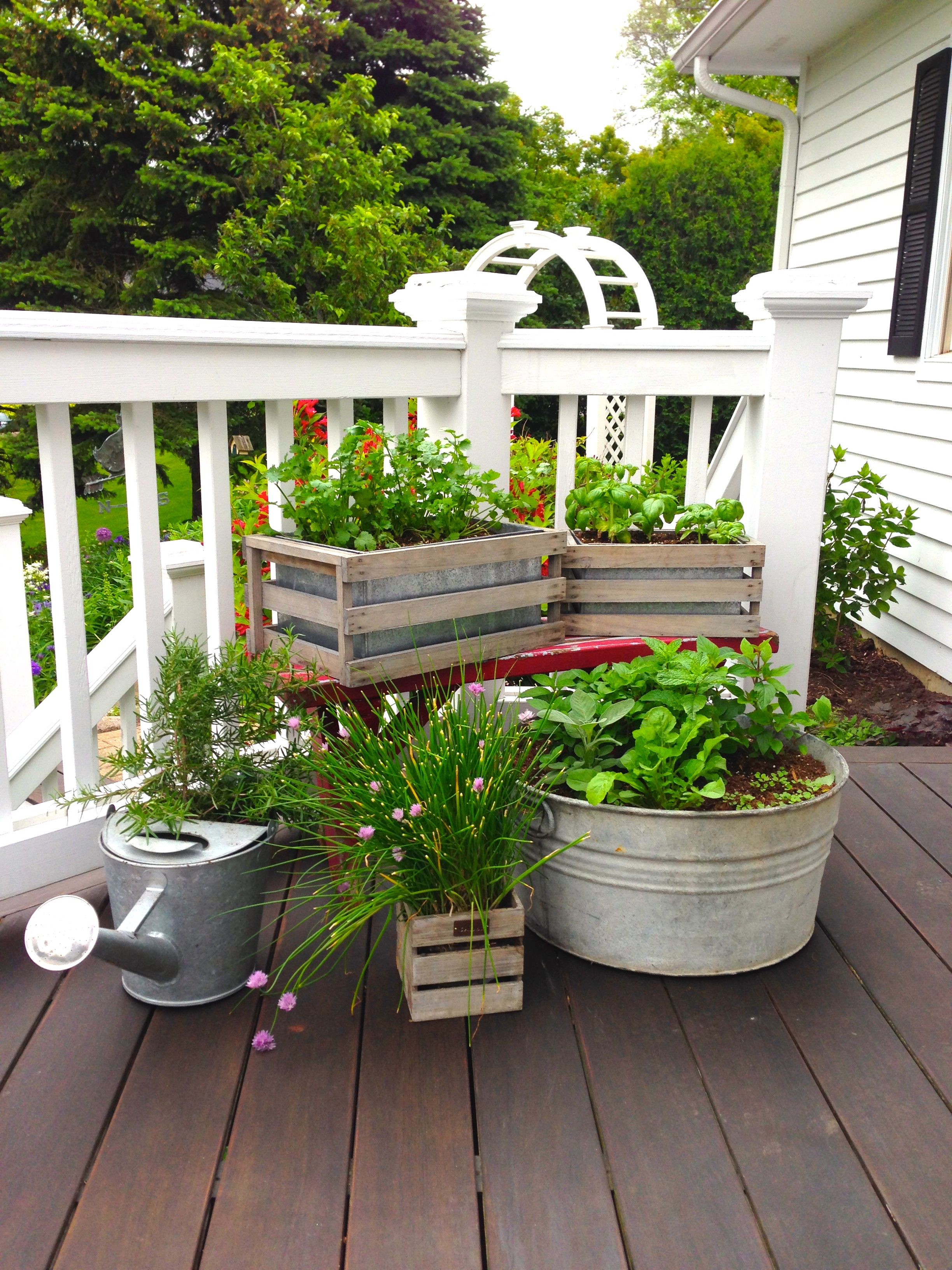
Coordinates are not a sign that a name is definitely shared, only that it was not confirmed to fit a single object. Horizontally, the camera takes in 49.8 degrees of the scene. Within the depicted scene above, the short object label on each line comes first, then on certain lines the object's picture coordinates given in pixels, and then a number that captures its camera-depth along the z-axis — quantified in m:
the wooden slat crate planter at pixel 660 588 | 2.00
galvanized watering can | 1.47
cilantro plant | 1.80
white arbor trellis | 5.82
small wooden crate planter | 1.52
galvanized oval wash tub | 1.55
